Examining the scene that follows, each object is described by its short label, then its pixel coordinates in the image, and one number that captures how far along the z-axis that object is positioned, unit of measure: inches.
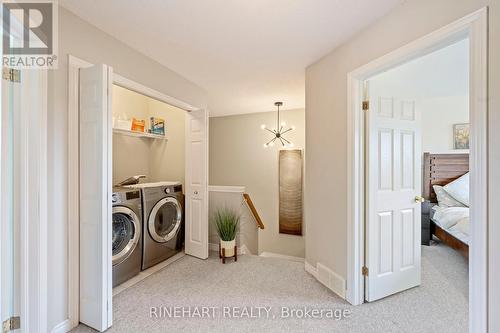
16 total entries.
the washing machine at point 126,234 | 95.1
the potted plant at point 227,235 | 122.2
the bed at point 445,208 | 121.0
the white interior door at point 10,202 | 53.2
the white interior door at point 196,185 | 124.4
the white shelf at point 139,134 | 123.0
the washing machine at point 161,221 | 110.0
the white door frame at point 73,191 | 68.1
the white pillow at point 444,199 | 146.0
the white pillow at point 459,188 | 144.1
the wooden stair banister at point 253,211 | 145.1
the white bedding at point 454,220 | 117.7
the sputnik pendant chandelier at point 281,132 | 189.6
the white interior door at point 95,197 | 66.7
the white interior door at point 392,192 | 83.8
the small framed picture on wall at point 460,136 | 158.6
